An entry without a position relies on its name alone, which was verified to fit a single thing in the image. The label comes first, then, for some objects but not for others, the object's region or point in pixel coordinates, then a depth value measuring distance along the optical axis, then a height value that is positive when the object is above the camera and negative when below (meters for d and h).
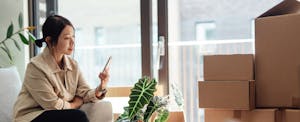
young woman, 1.87 -0.20
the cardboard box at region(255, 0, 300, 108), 1.75 -0.06
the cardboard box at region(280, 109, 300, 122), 1.71 -0.34
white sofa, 1.97 -0.32
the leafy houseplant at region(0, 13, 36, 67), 2.62 +0.08
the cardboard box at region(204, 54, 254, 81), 1.85 -0.11
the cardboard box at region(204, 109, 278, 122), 1.76 -0.36
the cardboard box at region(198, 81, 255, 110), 1.81 -0.25
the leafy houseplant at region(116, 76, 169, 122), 2.12 -0.35
